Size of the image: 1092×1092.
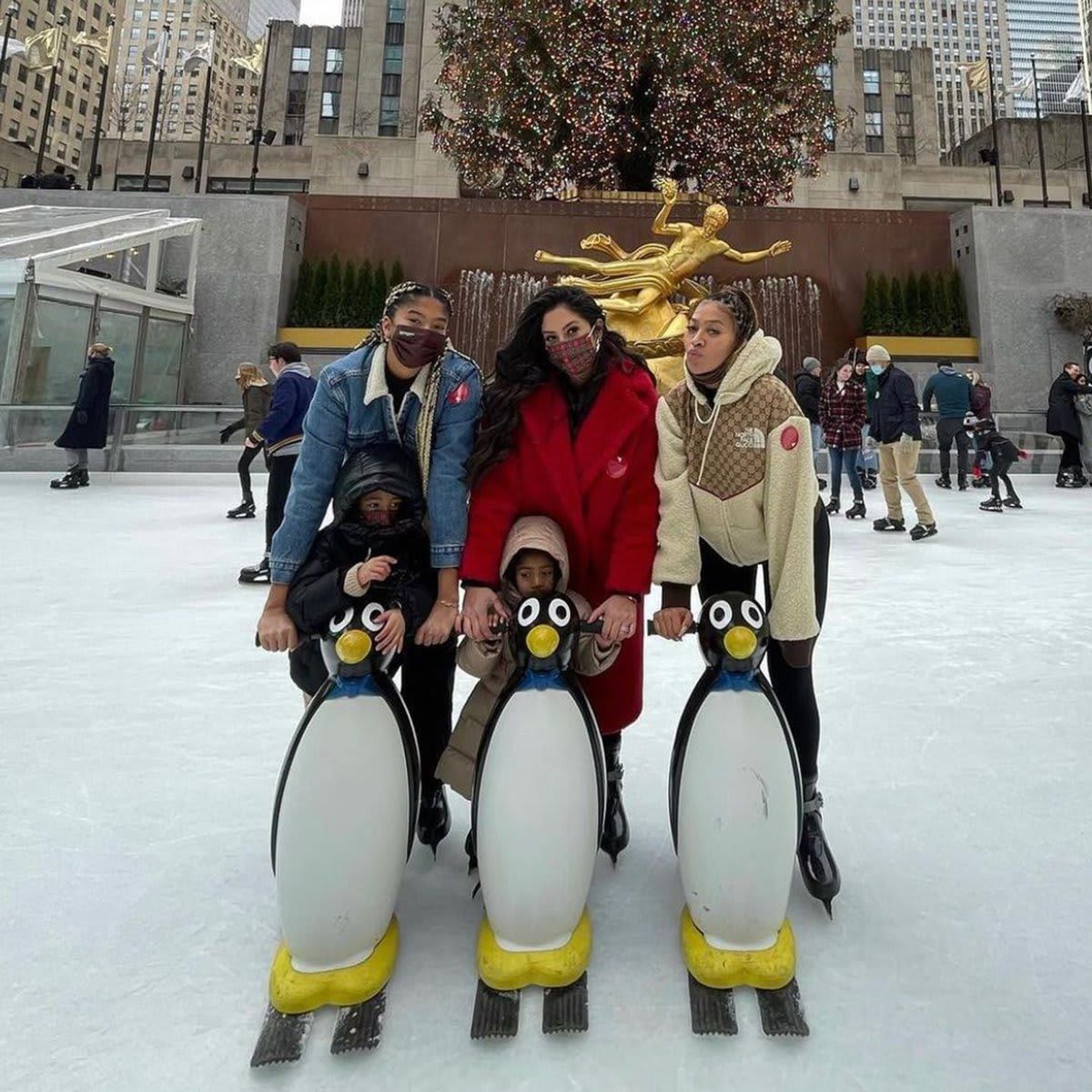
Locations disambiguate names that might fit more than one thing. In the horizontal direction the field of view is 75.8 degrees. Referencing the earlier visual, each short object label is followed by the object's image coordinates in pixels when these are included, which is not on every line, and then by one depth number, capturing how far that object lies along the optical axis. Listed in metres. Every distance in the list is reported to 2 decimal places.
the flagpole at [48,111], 18.47
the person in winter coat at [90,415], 7.43
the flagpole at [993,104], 18.97
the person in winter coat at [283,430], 3.71
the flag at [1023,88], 21.80
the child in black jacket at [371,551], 1.25
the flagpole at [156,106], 18.66
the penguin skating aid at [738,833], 1.19
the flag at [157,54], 19.31
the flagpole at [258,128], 19.05
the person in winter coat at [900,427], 5.41
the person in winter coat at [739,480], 1.32
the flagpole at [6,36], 17.88
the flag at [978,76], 21.36
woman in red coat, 1.36
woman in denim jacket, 1.35
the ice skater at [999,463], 6.84
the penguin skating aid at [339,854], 1.14
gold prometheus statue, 7.81
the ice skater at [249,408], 5.62
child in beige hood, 1.33
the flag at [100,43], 19.95
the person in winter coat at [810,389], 7.04
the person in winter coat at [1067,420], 7.63
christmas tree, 14.04
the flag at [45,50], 19.70
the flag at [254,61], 23.16
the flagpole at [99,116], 19.02
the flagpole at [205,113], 19.05
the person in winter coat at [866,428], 5.80
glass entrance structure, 9.09
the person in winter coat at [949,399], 7.17
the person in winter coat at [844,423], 6.50
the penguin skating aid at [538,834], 1.17
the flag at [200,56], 19.39
